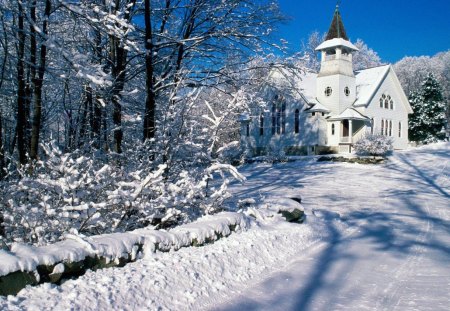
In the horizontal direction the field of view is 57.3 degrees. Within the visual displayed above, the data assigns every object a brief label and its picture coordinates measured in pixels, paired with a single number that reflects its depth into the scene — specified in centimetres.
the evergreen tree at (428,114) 4244
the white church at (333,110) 3106
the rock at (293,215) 895
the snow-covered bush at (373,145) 2612
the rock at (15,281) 392
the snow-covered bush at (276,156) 2773
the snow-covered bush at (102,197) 563
